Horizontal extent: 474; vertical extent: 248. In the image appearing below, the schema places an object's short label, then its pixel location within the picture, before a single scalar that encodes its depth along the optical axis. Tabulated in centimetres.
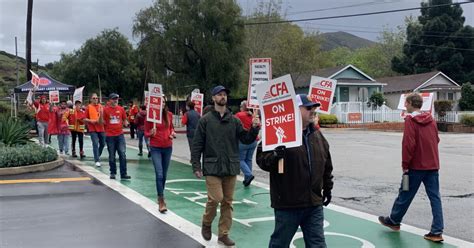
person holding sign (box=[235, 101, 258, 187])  1021
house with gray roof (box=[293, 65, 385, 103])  4188
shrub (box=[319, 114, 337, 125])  3425
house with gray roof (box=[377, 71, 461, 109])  4400
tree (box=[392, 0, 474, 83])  5300
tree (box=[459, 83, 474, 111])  3891
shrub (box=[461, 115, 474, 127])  3170
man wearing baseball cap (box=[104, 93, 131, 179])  1049
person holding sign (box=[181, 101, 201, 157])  1210
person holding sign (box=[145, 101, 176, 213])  782
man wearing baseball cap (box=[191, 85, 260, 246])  600
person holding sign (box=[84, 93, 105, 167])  1217
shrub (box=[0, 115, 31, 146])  1324
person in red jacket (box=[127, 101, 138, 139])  1978
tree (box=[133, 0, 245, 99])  3117
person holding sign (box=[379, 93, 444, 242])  628
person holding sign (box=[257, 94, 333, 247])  429
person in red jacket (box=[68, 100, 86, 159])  1430
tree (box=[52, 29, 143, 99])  4681
